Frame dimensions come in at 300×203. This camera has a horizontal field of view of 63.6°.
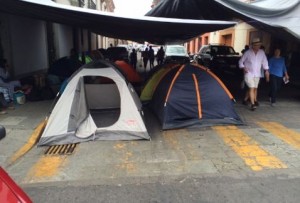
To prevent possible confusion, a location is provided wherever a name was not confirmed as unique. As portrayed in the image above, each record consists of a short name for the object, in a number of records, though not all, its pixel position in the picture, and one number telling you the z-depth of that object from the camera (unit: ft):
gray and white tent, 15.54
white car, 50.47
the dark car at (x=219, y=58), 42.05
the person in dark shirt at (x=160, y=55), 49.75
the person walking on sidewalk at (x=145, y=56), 50.06
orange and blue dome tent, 17.68
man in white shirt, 21.18
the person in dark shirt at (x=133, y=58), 50.10
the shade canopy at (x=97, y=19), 15.47
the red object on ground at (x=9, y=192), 5.21
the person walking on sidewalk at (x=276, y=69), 22.85
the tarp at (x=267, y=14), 19.21
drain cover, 14.52
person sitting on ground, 22.25
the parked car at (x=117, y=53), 49.52
